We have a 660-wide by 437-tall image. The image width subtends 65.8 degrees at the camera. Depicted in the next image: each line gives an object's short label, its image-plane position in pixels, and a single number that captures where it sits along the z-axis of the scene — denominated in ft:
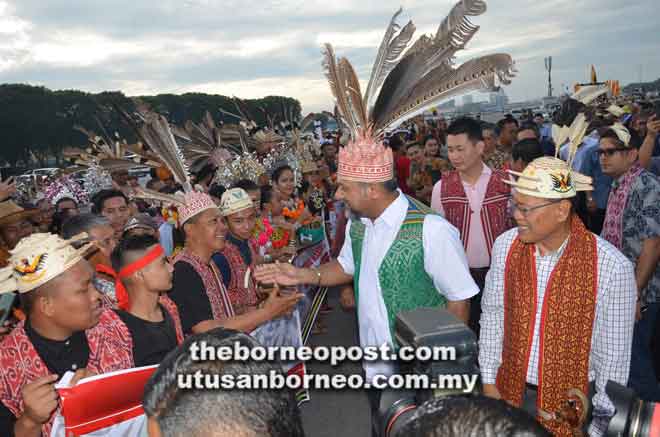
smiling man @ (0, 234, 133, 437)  7.01
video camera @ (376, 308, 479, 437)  4.19
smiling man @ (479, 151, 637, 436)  7.58
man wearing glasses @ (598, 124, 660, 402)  11.71
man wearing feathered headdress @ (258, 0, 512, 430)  9.49
